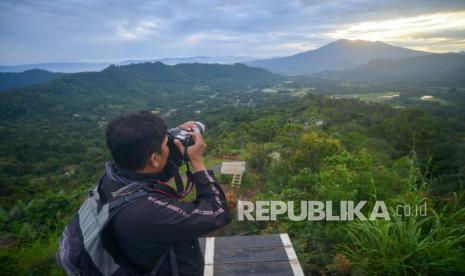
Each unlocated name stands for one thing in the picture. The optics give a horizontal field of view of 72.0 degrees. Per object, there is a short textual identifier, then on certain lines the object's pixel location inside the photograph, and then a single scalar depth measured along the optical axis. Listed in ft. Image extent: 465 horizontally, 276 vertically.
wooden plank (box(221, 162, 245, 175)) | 25.39
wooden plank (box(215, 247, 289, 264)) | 7.83
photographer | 3.85
